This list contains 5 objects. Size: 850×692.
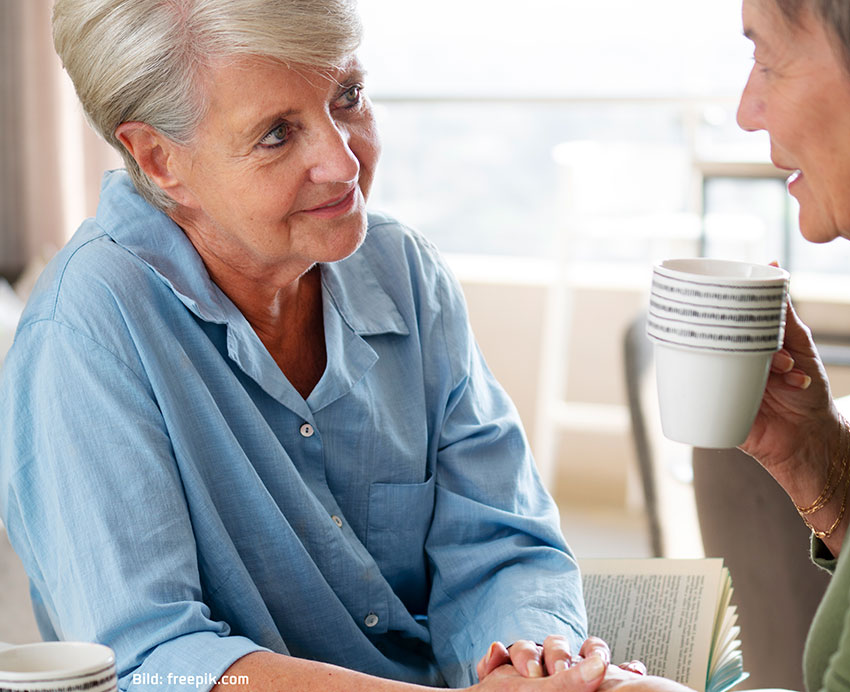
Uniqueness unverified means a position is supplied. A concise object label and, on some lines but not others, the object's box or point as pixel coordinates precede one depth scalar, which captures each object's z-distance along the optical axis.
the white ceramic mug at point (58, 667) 1.21
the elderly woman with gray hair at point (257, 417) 1.45
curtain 3.59
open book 1.57
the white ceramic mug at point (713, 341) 1.34
